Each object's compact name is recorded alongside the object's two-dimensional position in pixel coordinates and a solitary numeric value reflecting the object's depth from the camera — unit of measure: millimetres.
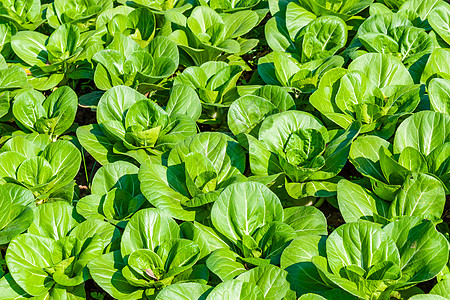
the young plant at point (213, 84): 4945
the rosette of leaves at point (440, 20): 5240
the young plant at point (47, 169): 4258
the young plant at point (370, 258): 3113
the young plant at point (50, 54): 5645
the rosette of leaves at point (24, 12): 6297
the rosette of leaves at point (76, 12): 6238
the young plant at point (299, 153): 3975
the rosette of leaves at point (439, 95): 4301
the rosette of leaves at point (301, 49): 4914
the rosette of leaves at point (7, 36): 6004
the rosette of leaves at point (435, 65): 4730
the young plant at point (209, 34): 5551
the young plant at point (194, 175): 3836
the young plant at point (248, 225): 3514
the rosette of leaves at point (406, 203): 3545
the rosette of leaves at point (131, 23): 5906
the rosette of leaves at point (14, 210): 3670
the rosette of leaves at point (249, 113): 4414
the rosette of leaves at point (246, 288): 2996
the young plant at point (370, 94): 4340
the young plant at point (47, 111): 4824
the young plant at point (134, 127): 4414
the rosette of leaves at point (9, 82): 5125
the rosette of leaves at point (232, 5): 6086
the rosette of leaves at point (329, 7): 5719
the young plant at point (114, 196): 3963
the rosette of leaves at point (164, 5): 5906
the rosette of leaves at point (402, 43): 5023
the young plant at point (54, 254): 3486
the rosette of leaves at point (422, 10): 5426
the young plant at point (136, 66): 5133
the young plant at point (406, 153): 3779
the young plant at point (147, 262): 3379
